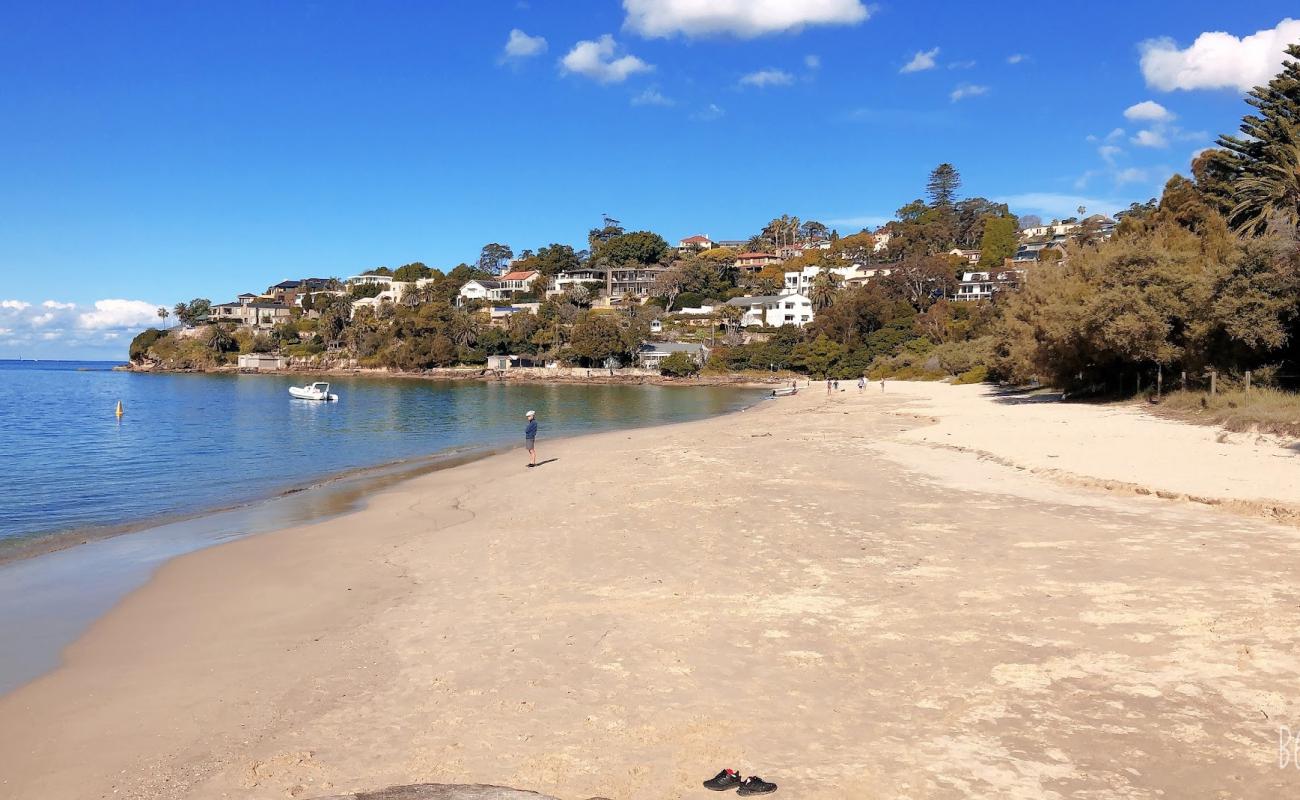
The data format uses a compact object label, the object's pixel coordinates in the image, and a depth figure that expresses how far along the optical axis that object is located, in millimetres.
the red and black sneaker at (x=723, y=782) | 5008
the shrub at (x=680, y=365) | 98938
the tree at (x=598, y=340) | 104188
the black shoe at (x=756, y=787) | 4910
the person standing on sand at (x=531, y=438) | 23891
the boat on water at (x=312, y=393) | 62312
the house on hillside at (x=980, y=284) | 106250
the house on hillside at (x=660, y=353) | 102931
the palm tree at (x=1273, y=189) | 38872
